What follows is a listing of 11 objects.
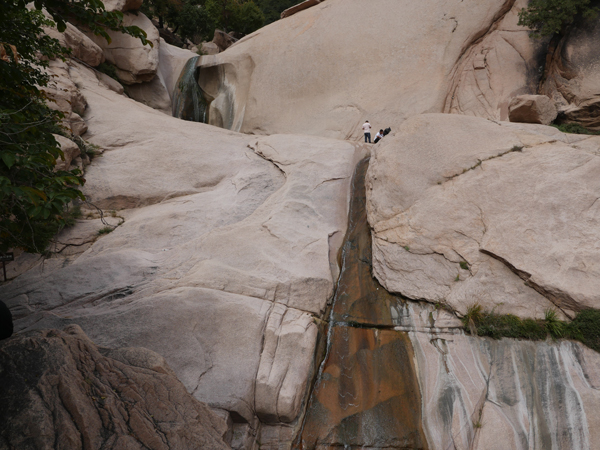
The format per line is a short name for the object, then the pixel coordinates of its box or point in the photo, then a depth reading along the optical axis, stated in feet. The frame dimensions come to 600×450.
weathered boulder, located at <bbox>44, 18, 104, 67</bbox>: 52.94
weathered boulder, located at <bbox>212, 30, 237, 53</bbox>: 97.66
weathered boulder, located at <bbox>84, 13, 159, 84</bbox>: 65.77
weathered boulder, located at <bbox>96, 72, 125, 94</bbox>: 59.82
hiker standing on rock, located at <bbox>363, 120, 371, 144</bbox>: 54.60
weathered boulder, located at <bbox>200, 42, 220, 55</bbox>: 92.49
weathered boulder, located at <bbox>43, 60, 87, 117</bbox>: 40.58
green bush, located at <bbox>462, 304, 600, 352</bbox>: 22.30
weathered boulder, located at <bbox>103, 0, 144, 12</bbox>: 63.72
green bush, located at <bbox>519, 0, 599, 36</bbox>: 48.06
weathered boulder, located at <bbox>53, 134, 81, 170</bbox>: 35.04
